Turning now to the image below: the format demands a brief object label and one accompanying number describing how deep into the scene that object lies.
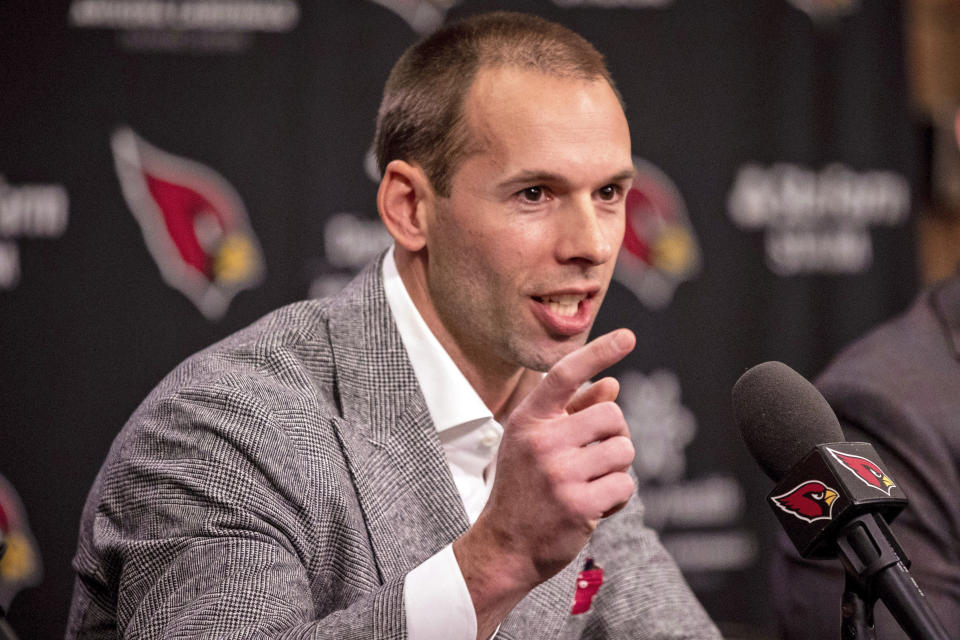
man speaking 6.88
